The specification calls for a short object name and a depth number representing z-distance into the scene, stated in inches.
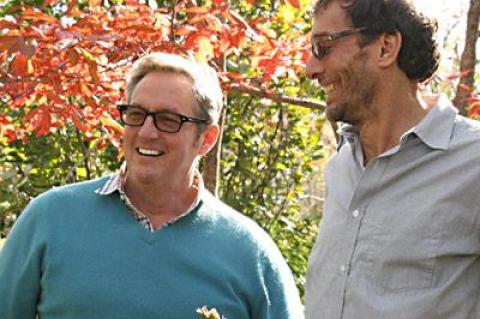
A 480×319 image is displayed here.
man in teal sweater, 194.1
